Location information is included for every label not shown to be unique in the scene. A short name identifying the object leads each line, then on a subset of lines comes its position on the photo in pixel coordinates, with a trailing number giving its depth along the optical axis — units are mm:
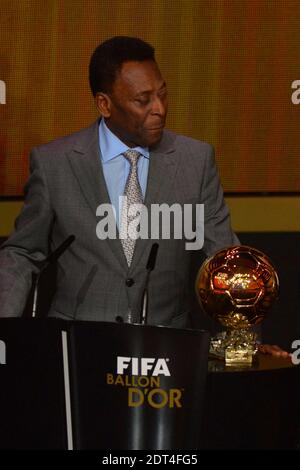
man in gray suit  7465
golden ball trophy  6043
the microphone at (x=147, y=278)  6301
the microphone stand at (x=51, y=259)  6387
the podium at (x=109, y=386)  5504
